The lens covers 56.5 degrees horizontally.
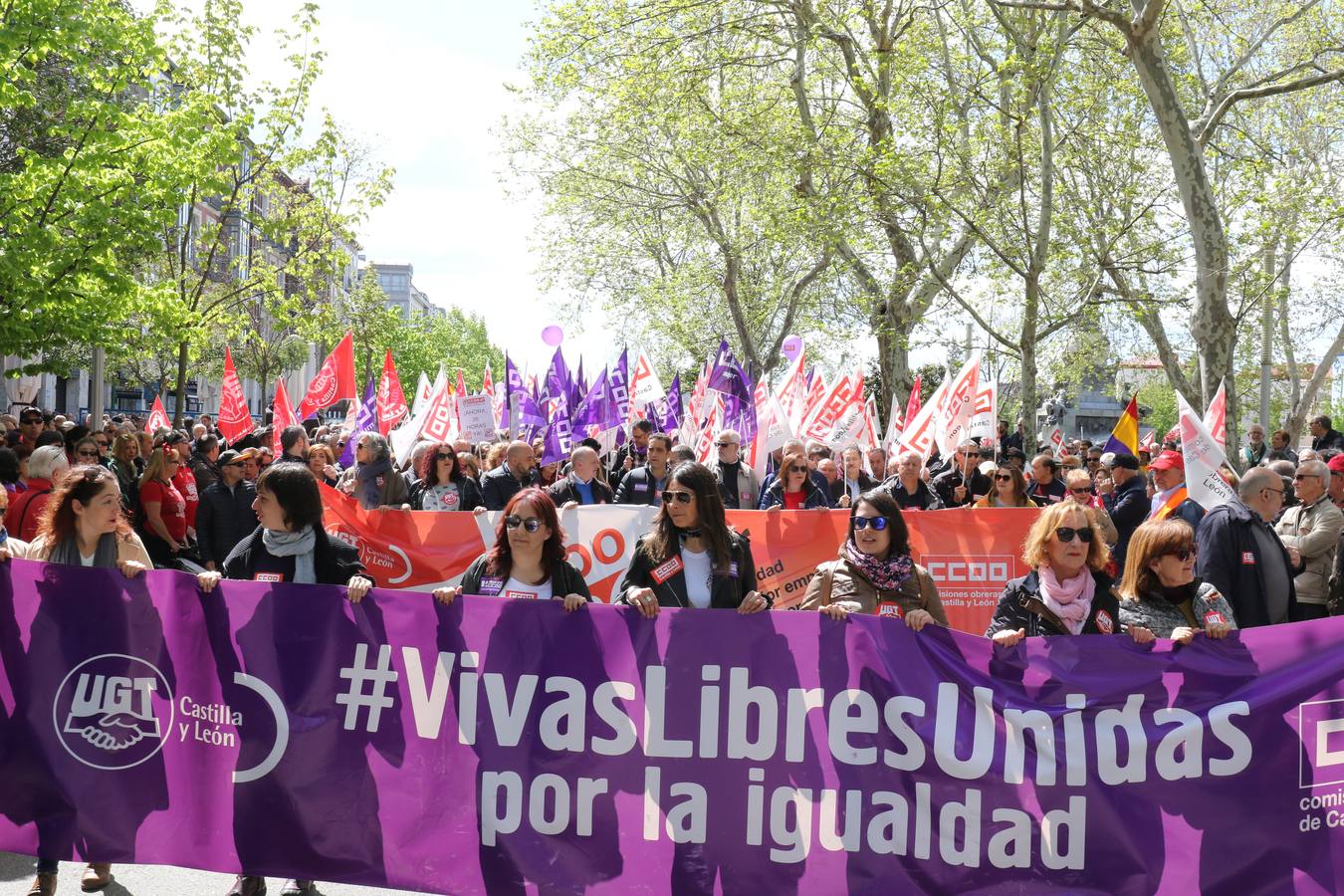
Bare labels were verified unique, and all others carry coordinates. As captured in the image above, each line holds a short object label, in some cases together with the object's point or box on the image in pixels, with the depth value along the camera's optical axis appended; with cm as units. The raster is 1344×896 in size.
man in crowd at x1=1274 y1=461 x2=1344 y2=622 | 729
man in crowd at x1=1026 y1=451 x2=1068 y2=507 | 1059
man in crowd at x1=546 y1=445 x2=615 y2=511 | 1016
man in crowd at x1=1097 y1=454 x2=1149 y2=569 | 943
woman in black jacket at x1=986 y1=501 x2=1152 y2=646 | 488
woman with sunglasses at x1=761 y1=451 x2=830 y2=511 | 1009
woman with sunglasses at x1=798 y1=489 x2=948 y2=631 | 519
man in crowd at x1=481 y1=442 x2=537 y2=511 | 1046
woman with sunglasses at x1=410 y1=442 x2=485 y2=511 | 1052
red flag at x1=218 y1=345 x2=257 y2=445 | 1816
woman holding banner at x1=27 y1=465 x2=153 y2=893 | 504
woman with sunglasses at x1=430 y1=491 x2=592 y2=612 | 495
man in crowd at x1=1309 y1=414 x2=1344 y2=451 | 1731
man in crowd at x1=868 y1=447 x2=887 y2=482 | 1184
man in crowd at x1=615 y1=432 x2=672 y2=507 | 1073
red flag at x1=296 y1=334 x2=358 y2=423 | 1927
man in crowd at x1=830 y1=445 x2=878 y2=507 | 1108
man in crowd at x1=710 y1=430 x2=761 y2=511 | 1152
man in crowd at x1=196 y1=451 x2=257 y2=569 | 895
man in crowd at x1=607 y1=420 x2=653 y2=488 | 1403
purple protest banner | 432
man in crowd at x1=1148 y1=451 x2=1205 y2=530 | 772
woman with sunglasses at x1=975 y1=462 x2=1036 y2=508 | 956
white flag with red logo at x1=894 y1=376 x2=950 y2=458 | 1196
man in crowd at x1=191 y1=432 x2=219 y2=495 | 1139
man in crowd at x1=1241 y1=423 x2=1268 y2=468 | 1947
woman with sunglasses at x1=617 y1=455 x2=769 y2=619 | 526
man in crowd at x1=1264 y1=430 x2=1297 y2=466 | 1794
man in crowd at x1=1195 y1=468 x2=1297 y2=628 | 625
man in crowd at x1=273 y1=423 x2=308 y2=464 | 1223
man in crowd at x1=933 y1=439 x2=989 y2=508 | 1238
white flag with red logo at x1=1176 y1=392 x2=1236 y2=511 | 691
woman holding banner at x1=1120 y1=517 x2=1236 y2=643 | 484
